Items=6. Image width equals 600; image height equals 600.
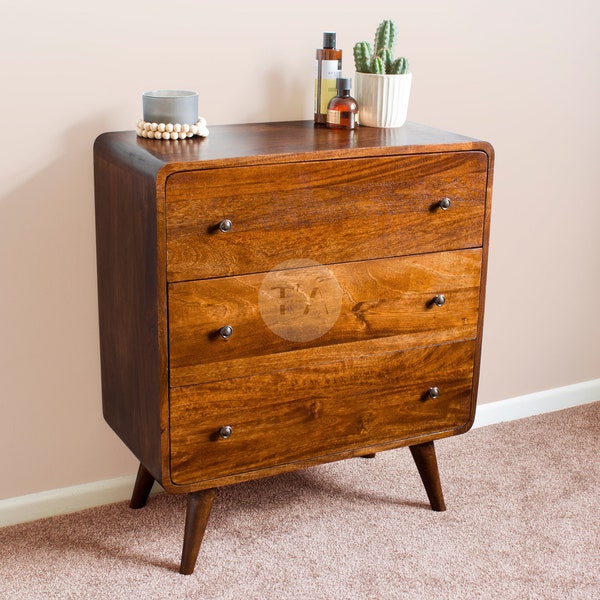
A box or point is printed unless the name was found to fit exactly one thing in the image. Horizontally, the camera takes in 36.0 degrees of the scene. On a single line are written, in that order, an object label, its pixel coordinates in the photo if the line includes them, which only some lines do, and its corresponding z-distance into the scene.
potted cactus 1.92
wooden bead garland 1.74
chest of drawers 1.64
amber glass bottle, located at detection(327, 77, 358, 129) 1.89
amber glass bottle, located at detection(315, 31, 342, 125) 1.93
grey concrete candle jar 1.74
